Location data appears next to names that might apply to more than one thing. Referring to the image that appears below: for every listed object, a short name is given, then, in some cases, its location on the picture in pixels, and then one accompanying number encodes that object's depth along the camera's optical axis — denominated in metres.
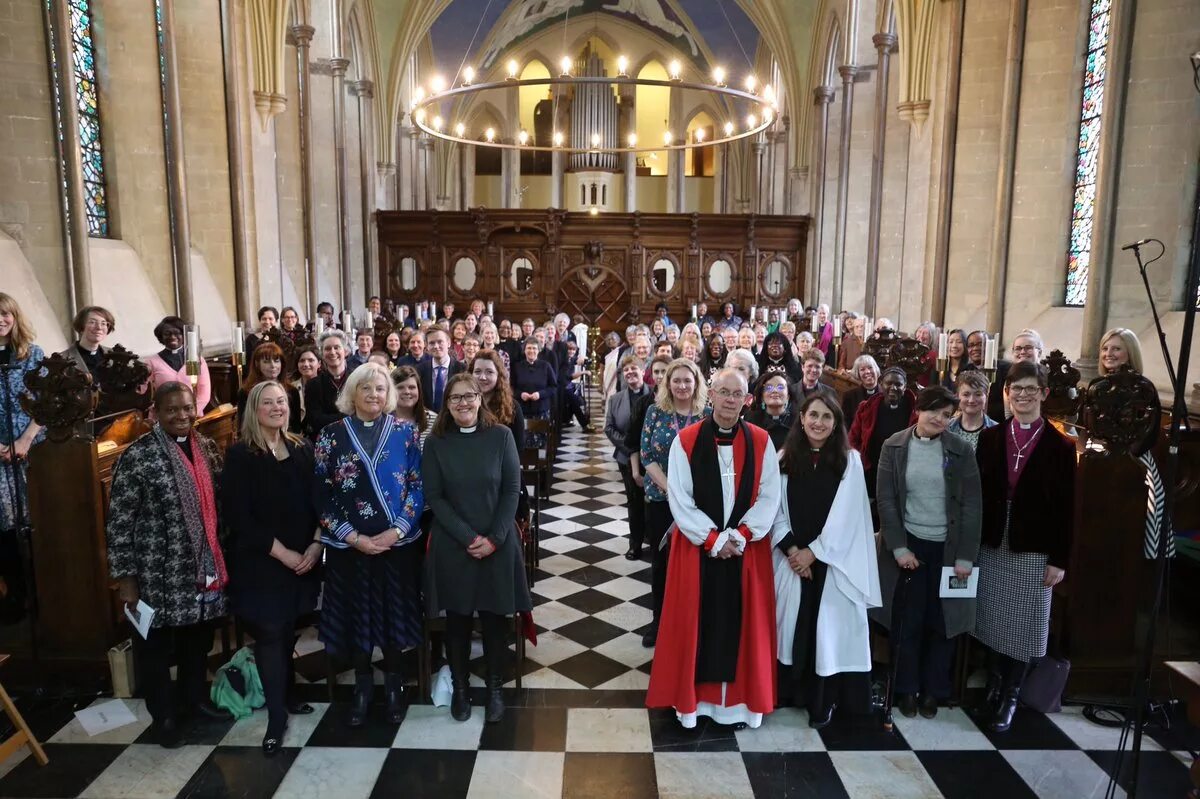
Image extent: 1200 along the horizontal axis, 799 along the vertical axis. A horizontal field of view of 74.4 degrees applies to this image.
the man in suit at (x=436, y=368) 6.57
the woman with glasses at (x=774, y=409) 4.70
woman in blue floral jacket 3.58
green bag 3.79
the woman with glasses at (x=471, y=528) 3.64
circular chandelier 7.80
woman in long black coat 3.44
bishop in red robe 3.55
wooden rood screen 19.25
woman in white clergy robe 3.59
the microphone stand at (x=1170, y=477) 2.38
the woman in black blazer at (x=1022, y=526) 3.66
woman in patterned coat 3.42
